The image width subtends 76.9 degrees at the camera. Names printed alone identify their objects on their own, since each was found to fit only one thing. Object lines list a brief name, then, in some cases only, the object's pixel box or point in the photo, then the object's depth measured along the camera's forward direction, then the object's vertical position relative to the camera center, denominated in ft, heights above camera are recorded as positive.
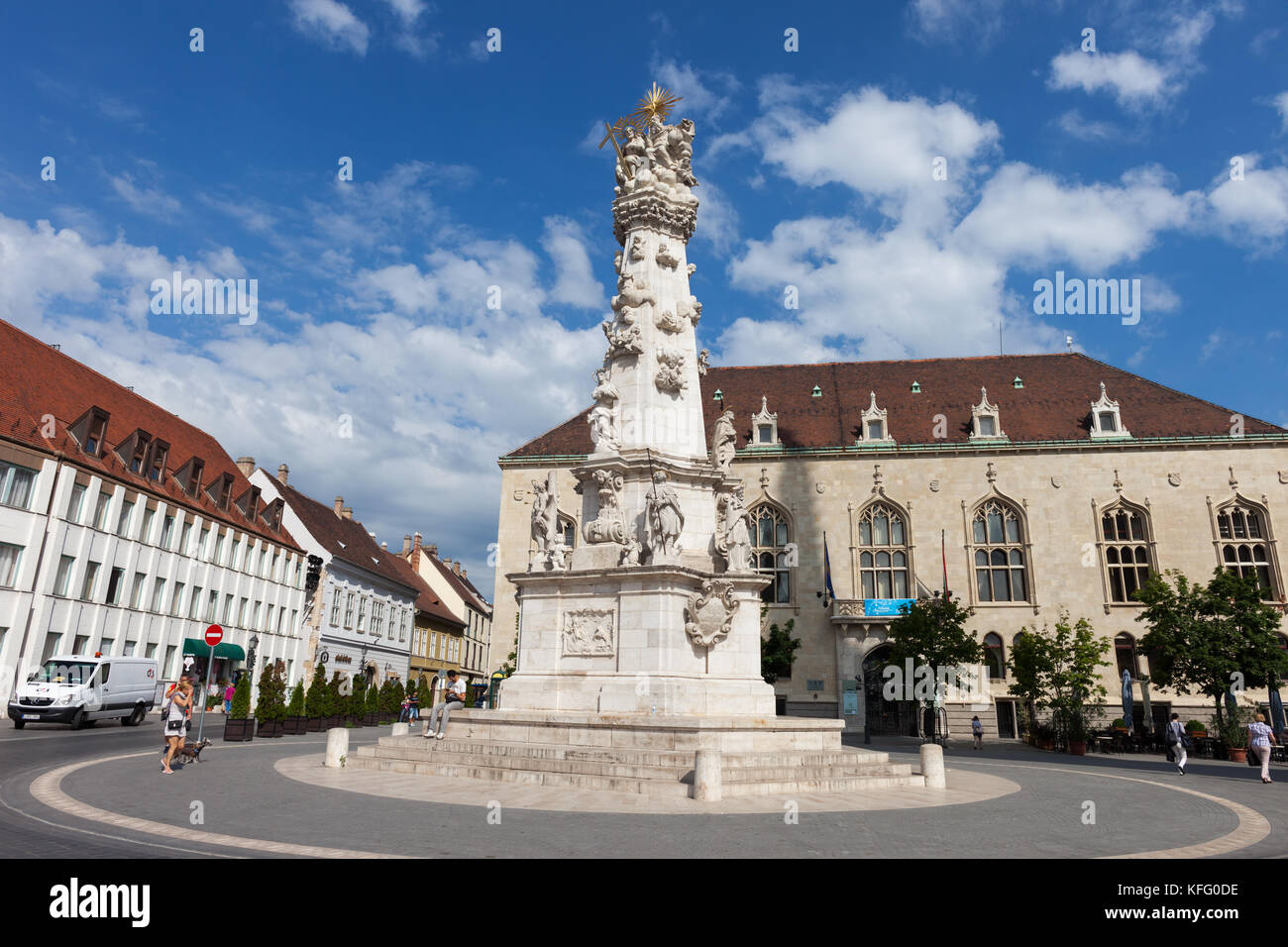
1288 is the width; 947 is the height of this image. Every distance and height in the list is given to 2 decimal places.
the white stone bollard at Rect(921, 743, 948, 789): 47.09 -5.31
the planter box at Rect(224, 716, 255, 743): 75.82 -6.72
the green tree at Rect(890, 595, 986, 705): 113.39 +4.90
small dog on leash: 52.60 -6.16
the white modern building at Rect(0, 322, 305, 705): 99.76 +17.45
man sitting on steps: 55.35 -2.82
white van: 83.15 -4.26
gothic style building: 135.85 +29.01
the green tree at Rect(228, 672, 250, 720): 78.23 -4.43
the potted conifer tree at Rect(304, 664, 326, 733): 93.91 -5.29
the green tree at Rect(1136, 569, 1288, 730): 97.09 +5.32
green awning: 132.87 +1.01
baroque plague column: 48.57 +8.19
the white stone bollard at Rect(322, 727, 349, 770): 49.24 -5.23
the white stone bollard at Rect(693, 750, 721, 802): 37.01 -4.79
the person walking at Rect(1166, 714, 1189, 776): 67.62 -4.97
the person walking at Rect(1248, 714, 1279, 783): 59.36 -4.13
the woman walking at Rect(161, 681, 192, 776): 46.11 -3.90
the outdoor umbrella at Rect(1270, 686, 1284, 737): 114.76 -3.91
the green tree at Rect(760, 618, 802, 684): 132.05 +2.67
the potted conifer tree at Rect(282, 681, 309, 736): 87.20 -6.31
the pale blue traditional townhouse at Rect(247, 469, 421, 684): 168.45 +13.79
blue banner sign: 134.51 +10.79
